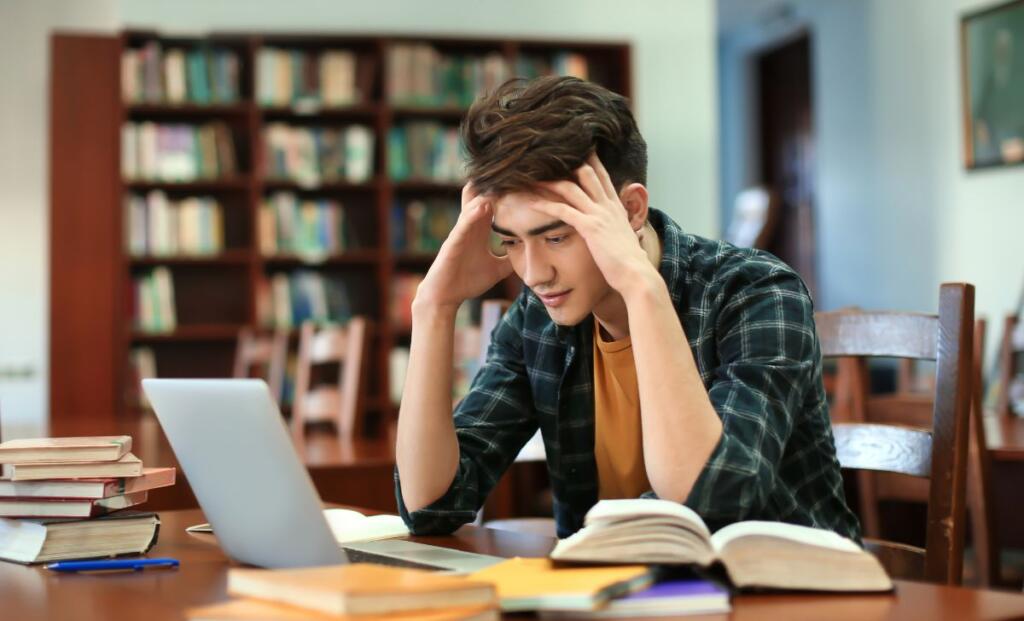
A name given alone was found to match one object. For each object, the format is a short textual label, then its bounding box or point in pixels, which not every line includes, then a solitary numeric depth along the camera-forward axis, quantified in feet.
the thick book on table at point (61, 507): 8.84
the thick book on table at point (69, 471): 8.83
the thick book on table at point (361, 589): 7.29
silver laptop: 8.08
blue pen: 8.61
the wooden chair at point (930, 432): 9.58
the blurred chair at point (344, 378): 16.39
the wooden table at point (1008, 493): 15.90
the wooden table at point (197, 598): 7.67
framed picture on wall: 30.72
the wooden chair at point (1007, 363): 19.08
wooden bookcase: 30.14
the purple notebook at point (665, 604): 7.60
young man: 8.87
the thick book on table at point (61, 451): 8.84
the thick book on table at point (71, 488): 8.83
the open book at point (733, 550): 7.89
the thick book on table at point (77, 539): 8.82
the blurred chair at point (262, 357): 24.06
